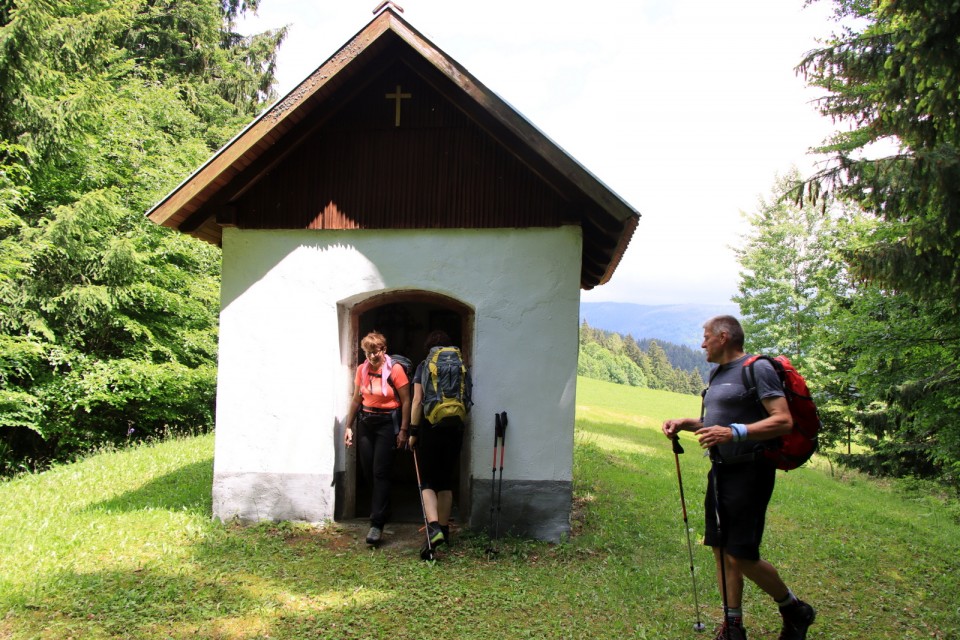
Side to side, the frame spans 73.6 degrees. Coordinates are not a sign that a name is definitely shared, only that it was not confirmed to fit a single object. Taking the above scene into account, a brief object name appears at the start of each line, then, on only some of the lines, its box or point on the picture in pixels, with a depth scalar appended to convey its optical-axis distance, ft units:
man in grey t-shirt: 12.59
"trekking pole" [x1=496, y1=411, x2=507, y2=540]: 21.17
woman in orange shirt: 20.83
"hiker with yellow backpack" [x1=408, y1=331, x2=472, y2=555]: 19.98
